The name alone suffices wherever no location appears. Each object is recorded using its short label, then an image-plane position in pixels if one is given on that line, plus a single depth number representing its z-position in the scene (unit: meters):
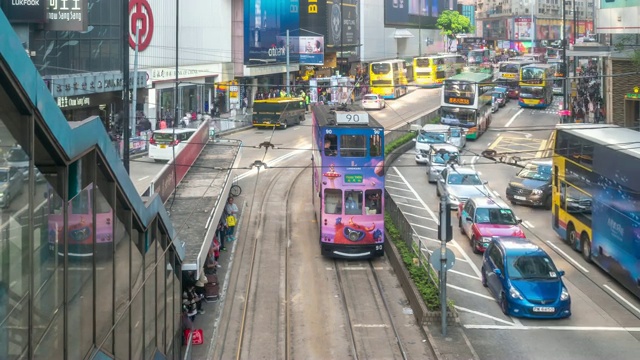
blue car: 18.05
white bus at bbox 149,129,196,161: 34.69
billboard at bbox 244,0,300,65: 57.56
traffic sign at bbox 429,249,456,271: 17.39
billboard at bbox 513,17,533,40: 145.75
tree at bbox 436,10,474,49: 107.62
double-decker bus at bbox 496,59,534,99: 66.44
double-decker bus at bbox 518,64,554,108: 57.72
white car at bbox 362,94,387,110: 57.19
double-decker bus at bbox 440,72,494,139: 45.28
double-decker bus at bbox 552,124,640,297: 19.25
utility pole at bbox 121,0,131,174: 18.72
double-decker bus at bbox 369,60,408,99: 62.12
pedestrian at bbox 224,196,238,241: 25.62
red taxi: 23.61
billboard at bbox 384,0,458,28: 92.00
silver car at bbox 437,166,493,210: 29.34
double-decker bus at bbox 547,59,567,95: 66.06
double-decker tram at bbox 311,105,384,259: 22.16
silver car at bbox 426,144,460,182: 34.31
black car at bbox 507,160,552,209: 30.19
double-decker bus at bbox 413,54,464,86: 68.94
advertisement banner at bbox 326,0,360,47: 73.19
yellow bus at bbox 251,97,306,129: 48.25
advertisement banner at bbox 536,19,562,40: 149.88
